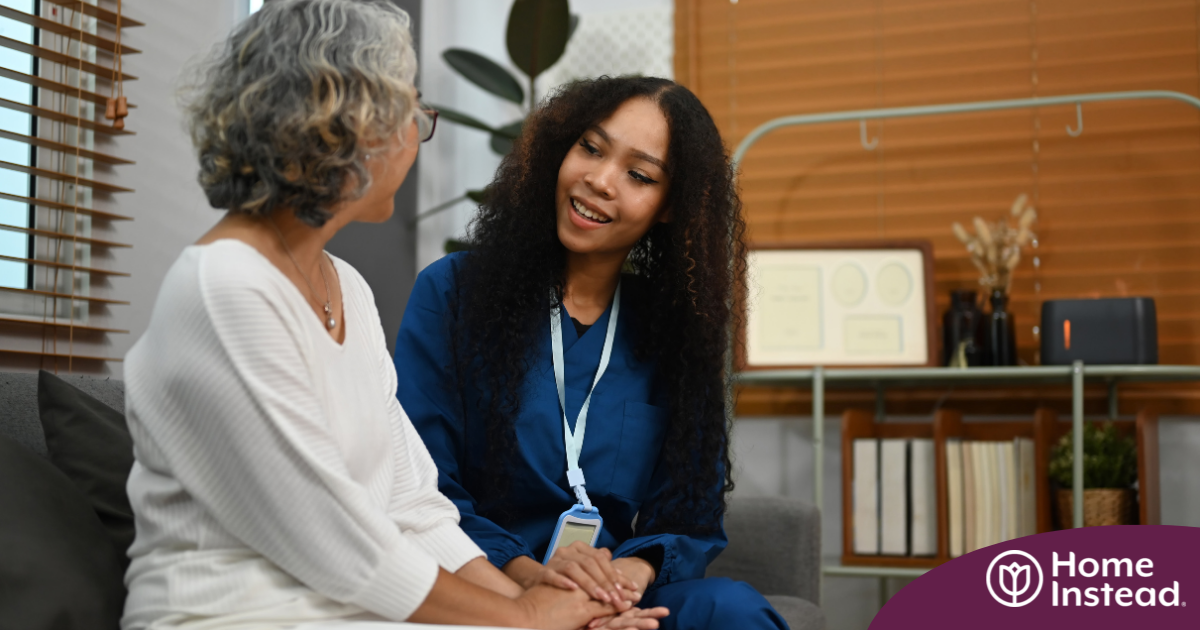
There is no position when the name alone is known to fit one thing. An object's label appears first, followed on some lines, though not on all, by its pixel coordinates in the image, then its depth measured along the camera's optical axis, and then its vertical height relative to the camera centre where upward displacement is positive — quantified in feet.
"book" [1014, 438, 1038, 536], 8.74 -1.25
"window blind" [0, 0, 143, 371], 5.43 +0.94
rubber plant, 9.47 +2.90
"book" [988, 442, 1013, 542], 8.77 -1.32
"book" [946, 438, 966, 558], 8.84 -1.42
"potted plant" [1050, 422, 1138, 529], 8.39 -1.12
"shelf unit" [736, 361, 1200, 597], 8.14 -0.29
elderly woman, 2.92 -0.11
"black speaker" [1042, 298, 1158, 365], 8.30 +0.15
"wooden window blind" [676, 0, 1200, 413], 9.38 +2.17
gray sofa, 6.47 -1.37
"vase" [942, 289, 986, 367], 9.05 +0.14
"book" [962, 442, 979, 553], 8.80 -1.40
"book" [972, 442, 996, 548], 8.79 -1.36
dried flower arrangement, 9.06 +0.95
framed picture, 9.30 +0.42
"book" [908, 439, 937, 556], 8.91 -1.40
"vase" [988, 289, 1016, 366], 8.92 +0.12
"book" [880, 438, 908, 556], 8.94 -1.39
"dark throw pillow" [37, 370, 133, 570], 3.89 -0.44
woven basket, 8.37 -1.37
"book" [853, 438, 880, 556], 9.01 -1.39
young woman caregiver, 4.92 -0.01
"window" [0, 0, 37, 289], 5.52 +1.07
